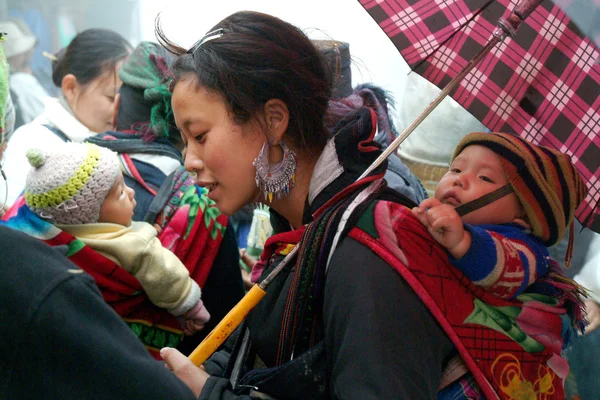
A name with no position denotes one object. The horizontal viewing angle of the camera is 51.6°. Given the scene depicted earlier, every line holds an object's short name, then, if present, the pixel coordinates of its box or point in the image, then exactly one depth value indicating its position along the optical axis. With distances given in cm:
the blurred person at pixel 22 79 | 554
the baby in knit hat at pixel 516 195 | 151
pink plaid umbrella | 178
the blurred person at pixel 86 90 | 334
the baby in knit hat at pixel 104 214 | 198
